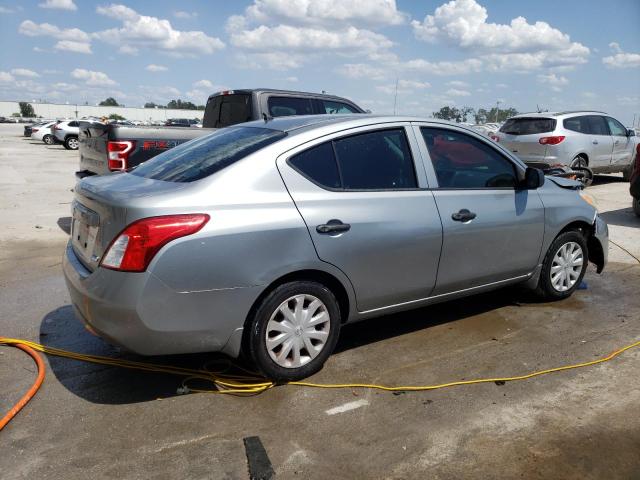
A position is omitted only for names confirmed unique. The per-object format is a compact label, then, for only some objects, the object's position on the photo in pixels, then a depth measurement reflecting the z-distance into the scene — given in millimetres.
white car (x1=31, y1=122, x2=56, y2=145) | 37316
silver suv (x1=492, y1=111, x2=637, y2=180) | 12398
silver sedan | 3104
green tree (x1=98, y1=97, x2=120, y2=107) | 129862
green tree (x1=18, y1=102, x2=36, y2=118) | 105312
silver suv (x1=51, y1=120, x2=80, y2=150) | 31297
